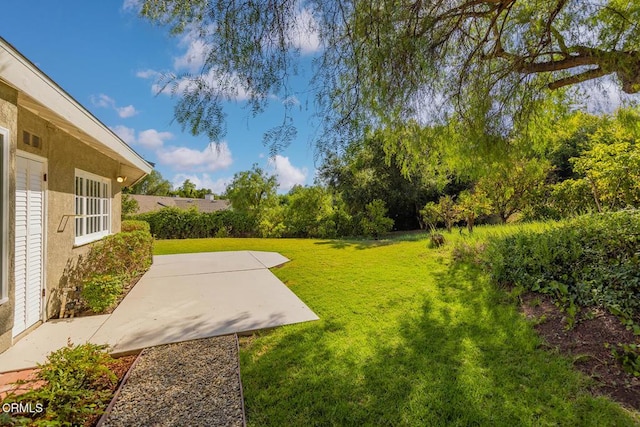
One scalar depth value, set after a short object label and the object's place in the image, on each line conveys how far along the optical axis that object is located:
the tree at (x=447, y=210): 11.43
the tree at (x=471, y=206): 10.31
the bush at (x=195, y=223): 16.12
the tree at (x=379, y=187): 16.73
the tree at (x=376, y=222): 15.40
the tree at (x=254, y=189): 19.73
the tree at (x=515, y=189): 9.44
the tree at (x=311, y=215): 16.38
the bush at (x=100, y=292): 4.73
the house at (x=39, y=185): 2.97
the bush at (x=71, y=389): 2.22
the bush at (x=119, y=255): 5.42
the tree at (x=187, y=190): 54.56
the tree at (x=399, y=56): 2.95
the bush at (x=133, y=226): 8.54
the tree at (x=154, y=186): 46.97
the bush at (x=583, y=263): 3.96
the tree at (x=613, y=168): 7.08
